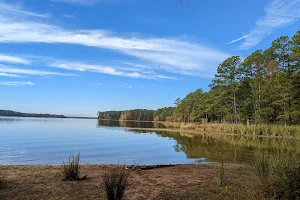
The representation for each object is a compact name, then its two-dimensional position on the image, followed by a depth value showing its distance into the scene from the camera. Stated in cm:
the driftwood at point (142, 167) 903
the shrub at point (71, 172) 702
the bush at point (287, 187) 392
